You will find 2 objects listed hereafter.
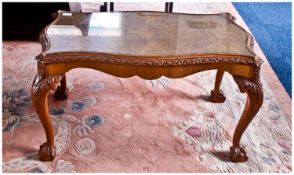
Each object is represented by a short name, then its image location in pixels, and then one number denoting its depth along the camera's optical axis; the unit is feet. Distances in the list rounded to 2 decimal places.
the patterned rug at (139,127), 4.92
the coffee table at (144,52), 4.20
